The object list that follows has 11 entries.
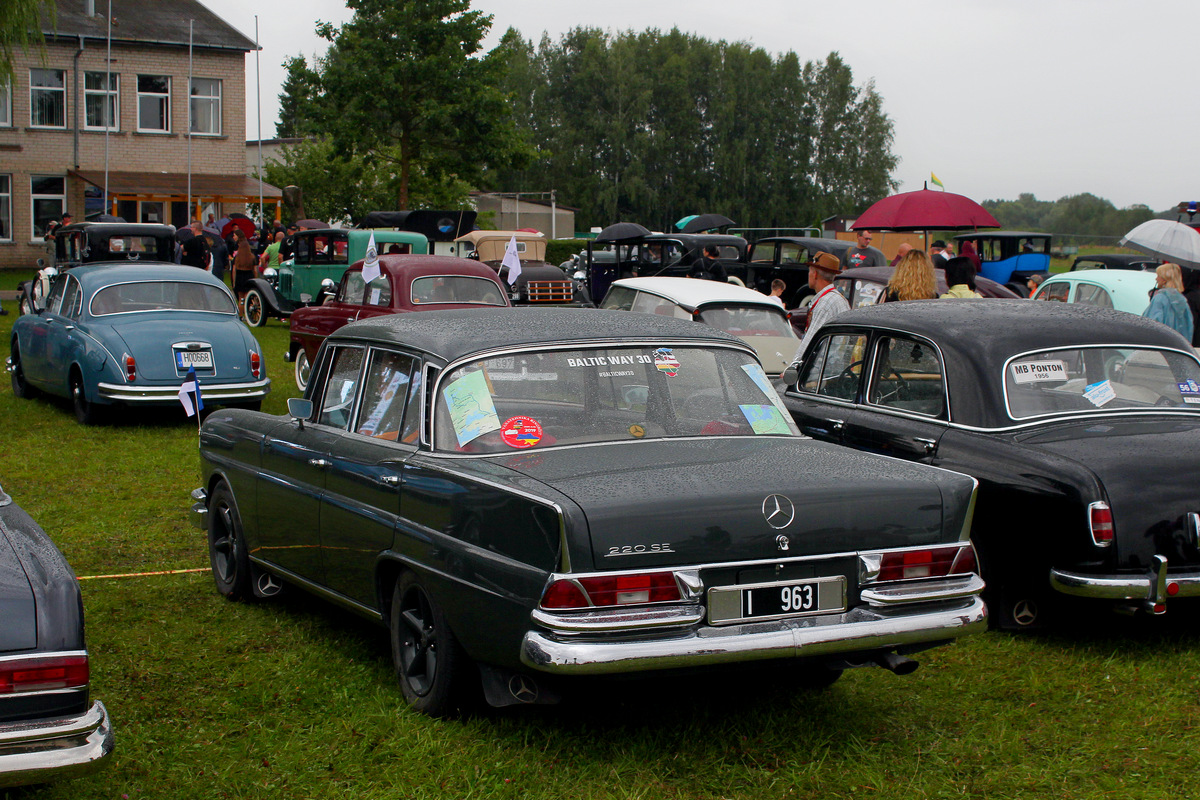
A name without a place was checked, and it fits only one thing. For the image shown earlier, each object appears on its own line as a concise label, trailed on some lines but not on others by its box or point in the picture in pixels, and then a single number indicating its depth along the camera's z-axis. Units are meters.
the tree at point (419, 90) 37.75
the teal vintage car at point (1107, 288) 14.61
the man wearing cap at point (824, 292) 9.73
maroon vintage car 13.77
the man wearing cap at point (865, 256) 15.49
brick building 40.56
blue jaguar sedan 11.87
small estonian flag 9.23
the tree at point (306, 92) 38.19
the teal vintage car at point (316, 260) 22.86
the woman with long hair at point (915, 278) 8.90
